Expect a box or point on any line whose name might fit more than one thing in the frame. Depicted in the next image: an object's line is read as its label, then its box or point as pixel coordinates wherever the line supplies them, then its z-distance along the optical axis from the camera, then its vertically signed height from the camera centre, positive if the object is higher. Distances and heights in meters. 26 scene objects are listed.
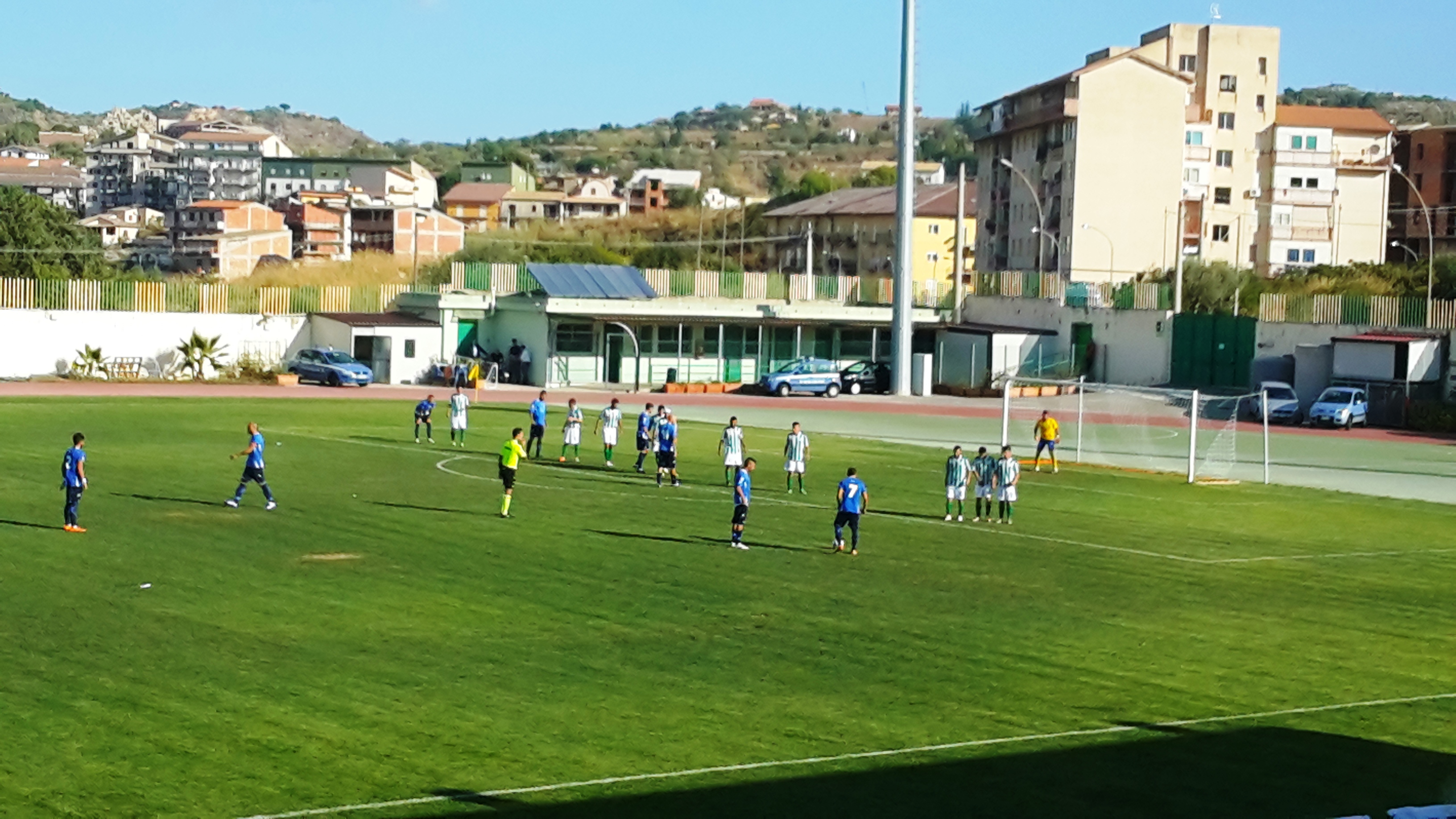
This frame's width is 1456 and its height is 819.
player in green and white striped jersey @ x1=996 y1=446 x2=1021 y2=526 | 32.56 -2.74
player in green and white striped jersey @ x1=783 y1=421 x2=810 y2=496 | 35.66 -2.60
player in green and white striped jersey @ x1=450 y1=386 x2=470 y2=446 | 43.28 -2.23
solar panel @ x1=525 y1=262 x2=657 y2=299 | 73.12 +2.34
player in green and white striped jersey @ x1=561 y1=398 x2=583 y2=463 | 40.88 -2.48
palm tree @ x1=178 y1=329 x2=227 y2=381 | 65.94 -1.21
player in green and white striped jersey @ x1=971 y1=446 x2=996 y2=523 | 32.78 -2.74
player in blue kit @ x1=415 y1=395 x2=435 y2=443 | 43.38 -2.22
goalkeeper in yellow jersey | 42.47 -2.38
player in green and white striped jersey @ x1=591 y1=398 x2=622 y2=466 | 39.44 -2.29
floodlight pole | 68.38 +4.81
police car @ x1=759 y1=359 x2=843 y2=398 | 72.06 -1.90
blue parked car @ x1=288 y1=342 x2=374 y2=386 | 65.88 -1.72
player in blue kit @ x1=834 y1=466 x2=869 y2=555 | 26.95 -2.73
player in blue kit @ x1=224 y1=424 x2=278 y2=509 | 29.07 -2.46
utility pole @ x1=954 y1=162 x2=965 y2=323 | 75.38 +5.19
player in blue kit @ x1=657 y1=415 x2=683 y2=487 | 35.88 -2.50
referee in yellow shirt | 29.84 -2.45
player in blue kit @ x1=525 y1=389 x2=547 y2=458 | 40.38 -2.20
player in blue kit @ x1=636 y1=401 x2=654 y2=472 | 38.53 -2.35
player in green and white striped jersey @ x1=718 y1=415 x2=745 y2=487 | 35.19 -2.41
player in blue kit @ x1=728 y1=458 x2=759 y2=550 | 27.34 -2.71
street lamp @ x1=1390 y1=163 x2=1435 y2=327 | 64.81 +2.71
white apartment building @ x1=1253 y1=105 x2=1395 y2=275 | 113.44 +10.50
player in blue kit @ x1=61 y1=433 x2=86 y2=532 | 25.97 -2.51
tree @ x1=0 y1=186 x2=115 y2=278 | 96.69 +4.92
